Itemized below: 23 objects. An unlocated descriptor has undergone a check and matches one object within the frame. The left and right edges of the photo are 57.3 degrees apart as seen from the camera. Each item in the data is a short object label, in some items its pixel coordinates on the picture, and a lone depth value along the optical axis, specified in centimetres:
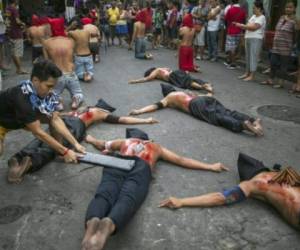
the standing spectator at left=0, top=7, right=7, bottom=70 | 640
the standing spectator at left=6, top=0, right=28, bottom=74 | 678
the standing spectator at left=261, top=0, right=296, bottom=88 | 600
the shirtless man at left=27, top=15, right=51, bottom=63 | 649
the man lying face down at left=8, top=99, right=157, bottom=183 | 315
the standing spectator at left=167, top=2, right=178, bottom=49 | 1053
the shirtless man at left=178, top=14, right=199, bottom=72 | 697
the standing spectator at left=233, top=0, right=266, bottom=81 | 645
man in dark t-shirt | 286
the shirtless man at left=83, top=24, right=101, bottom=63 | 743
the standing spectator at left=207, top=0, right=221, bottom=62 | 819
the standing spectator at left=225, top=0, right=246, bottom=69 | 757
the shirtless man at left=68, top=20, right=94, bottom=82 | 642
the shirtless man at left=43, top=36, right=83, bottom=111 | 518
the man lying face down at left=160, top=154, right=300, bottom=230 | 261
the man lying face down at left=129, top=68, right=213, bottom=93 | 593
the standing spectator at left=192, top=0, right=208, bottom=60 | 868
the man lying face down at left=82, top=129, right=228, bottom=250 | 223
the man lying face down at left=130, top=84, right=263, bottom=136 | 418
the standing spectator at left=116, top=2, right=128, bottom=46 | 1140
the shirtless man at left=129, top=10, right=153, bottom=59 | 911
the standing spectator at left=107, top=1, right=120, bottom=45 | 1137
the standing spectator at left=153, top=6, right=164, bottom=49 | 1117
